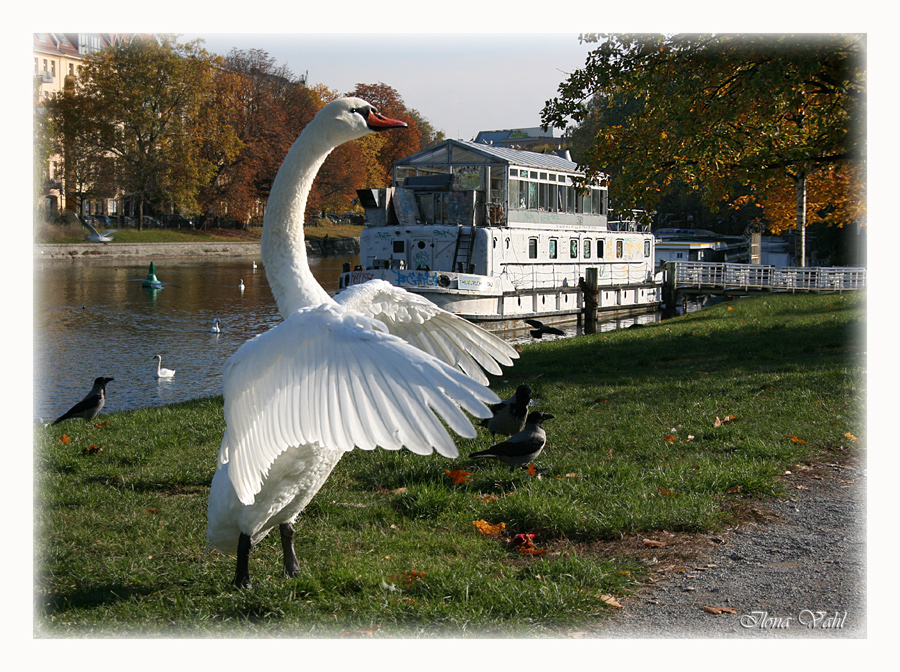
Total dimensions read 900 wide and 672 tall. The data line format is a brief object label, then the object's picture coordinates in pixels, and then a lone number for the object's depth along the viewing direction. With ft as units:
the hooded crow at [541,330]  71.96
